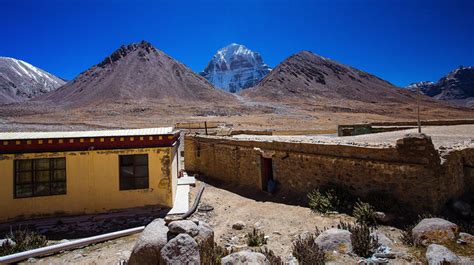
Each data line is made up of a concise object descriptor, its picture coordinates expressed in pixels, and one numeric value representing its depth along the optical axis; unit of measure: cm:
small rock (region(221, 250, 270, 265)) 550
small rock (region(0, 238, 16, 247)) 770
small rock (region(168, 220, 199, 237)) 600
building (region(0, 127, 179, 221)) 995
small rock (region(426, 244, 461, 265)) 541
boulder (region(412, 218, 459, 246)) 641
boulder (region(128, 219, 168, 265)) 576
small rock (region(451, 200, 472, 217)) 759
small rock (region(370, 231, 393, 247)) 673
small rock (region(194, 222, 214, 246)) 636
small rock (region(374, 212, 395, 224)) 781
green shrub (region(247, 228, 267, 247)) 768
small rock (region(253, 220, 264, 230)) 900
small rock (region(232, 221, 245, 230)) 915
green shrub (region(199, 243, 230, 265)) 591
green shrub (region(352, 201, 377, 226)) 797
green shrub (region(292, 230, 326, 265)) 596
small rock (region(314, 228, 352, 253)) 657
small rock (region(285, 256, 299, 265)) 637
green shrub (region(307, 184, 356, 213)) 920
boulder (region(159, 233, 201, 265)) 537
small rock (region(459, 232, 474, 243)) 642
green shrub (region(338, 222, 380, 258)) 642
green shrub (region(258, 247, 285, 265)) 596
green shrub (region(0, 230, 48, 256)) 748
